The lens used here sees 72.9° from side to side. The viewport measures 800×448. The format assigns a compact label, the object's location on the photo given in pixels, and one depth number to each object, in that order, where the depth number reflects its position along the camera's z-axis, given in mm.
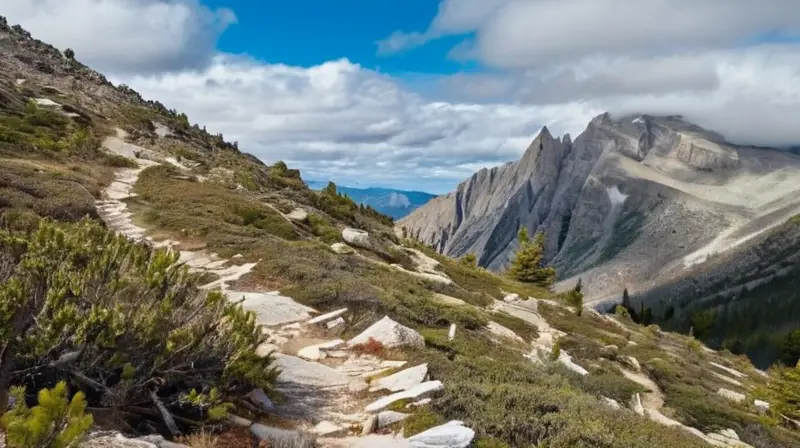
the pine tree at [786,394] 34250
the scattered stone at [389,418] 8852
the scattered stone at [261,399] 9109
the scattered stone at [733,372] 45734
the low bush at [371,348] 13144
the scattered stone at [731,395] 29809
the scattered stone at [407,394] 9586
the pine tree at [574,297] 55706
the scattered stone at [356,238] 36531
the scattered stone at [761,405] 32856
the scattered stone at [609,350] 27828
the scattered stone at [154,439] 6676
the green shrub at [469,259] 80056
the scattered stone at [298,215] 37312
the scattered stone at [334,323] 15437
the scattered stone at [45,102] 60578
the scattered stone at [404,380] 10578
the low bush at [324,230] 35009
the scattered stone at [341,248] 30811
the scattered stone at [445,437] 7633
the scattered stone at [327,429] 8664
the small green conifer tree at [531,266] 78438
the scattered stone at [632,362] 26609
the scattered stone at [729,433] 19673
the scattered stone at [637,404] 18034
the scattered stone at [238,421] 8094
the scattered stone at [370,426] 8719
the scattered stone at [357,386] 10844
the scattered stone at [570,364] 19797
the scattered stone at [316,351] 13010
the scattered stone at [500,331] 22877
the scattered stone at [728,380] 37822
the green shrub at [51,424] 4629
